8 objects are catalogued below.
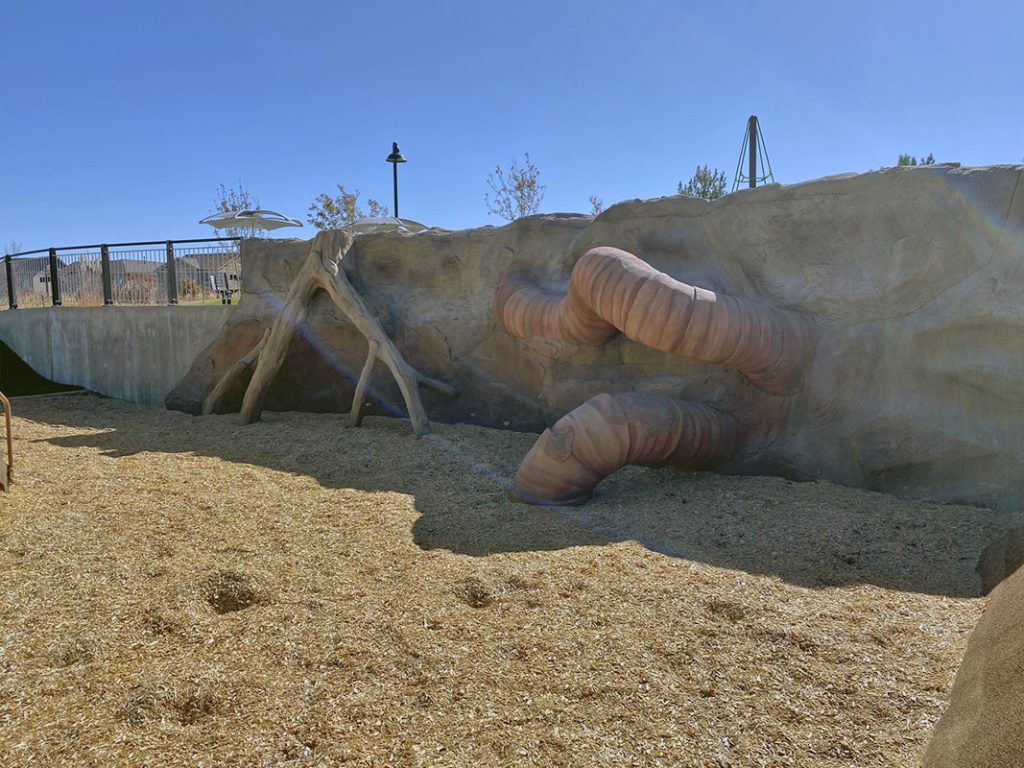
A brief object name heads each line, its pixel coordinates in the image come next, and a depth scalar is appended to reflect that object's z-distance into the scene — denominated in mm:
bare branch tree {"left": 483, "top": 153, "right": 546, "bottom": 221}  25891
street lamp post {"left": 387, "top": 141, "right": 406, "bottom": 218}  17375
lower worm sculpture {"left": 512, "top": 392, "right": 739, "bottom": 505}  4508
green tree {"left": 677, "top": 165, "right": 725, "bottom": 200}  22289
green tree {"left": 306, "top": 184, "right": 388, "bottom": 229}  27328
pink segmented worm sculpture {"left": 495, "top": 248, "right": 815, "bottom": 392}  4695
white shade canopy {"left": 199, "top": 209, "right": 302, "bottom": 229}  14562
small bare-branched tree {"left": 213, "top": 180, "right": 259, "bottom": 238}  26573
